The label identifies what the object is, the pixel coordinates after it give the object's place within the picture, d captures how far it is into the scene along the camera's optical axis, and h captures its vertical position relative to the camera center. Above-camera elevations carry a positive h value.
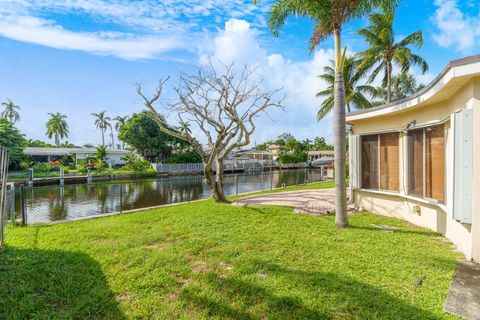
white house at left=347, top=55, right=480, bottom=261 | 3.57 +0.01
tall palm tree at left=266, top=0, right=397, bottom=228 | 5.31 +2.65
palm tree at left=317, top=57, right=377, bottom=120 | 17.36 +5.33
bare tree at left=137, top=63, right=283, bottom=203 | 8.59 +2.04
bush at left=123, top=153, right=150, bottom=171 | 29.20 -0.44
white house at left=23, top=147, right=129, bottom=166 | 34.41 +1.04
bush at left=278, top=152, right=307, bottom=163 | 47.78 +0.12
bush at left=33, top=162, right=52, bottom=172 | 25.72 -0.68
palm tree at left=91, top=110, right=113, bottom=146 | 54.97 +8.85
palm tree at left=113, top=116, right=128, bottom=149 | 46.53 +7.96
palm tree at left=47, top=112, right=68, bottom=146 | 50.78 +7.21
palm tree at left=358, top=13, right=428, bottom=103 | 14.99 +6.83
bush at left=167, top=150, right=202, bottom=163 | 33.74 +0.37
